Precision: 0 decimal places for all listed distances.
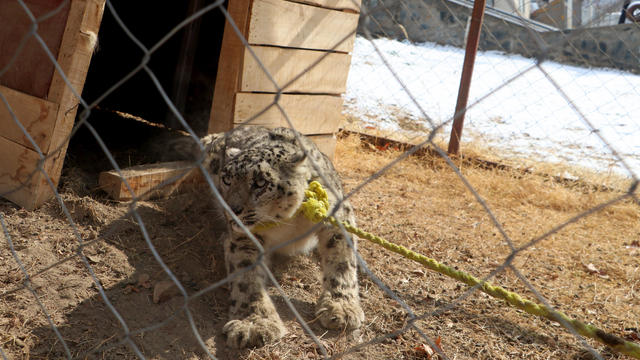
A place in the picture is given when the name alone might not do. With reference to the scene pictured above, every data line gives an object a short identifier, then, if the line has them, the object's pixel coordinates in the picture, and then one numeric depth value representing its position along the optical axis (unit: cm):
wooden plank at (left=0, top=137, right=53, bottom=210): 327
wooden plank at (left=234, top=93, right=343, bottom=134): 397
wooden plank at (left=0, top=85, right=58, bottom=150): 322
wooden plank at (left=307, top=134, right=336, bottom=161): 470
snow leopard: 269
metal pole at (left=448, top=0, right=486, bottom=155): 563
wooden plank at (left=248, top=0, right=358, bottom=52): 377
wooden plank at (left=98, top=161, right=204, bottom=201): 357
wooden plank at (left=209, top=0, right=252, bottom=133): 374
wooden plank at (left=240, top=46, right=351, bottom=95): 389
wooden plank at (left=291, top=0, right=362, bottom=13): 414
